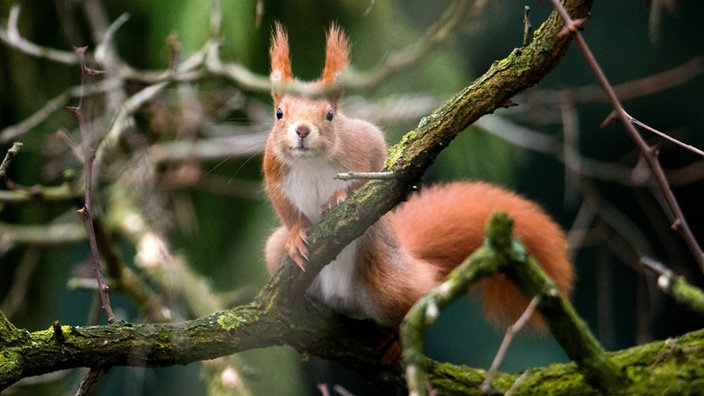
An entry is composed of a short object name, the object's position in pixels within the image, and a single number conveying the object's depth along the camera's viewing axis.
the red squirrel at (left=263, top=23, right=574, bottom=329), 3.95
